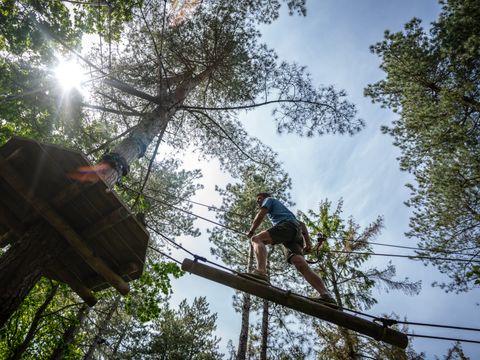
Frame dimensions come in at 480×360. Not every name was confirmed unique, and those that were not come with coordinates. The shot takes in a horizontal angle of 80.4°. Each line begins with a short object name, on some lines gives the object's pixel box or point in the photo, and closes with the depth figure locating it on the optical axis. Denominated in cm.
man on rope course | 388
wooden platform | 327
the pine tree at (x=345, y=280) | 958
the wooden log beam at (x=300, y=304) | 330
